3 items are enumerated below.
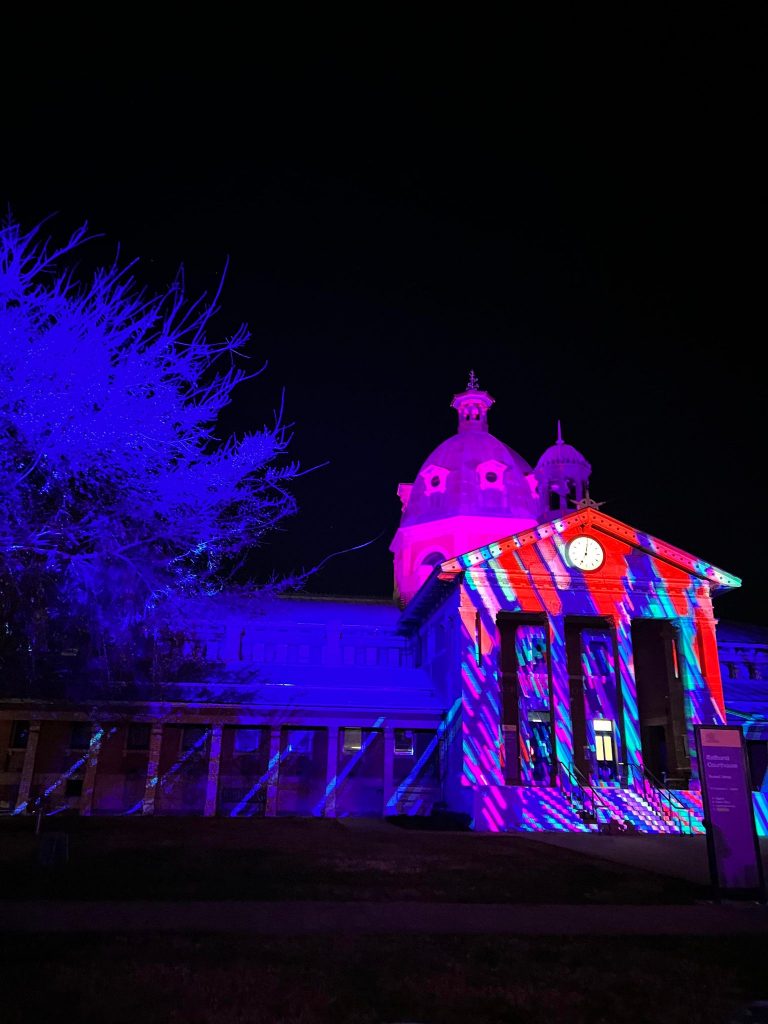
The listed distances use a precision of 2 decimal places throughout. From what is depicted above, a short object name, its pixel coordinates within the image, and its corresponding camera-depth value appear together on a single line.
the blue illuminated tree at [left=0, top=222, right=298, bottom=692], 13.09
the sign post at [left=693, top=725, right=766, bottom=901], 11.23
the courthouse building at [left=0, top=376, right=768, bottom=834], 28.61
